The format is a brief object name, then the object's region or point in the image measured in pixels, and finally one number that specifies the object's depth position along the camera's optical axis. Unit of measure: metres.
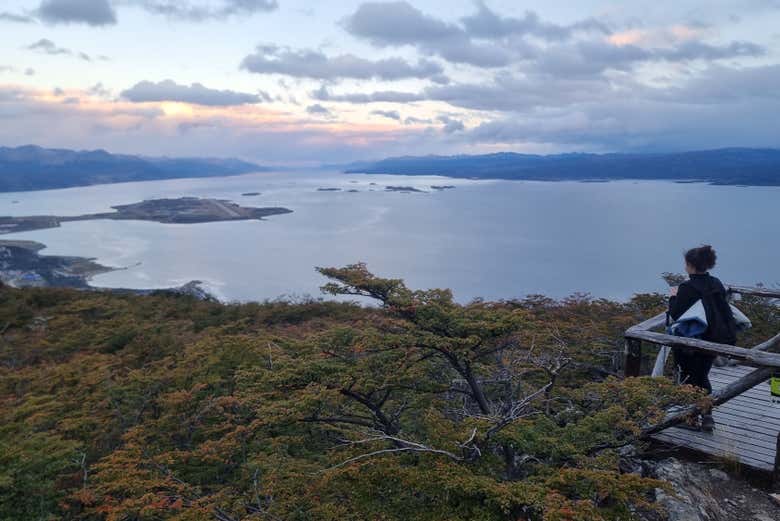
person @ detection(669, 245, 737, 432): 3.79
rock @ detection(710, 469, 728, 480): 3.53
